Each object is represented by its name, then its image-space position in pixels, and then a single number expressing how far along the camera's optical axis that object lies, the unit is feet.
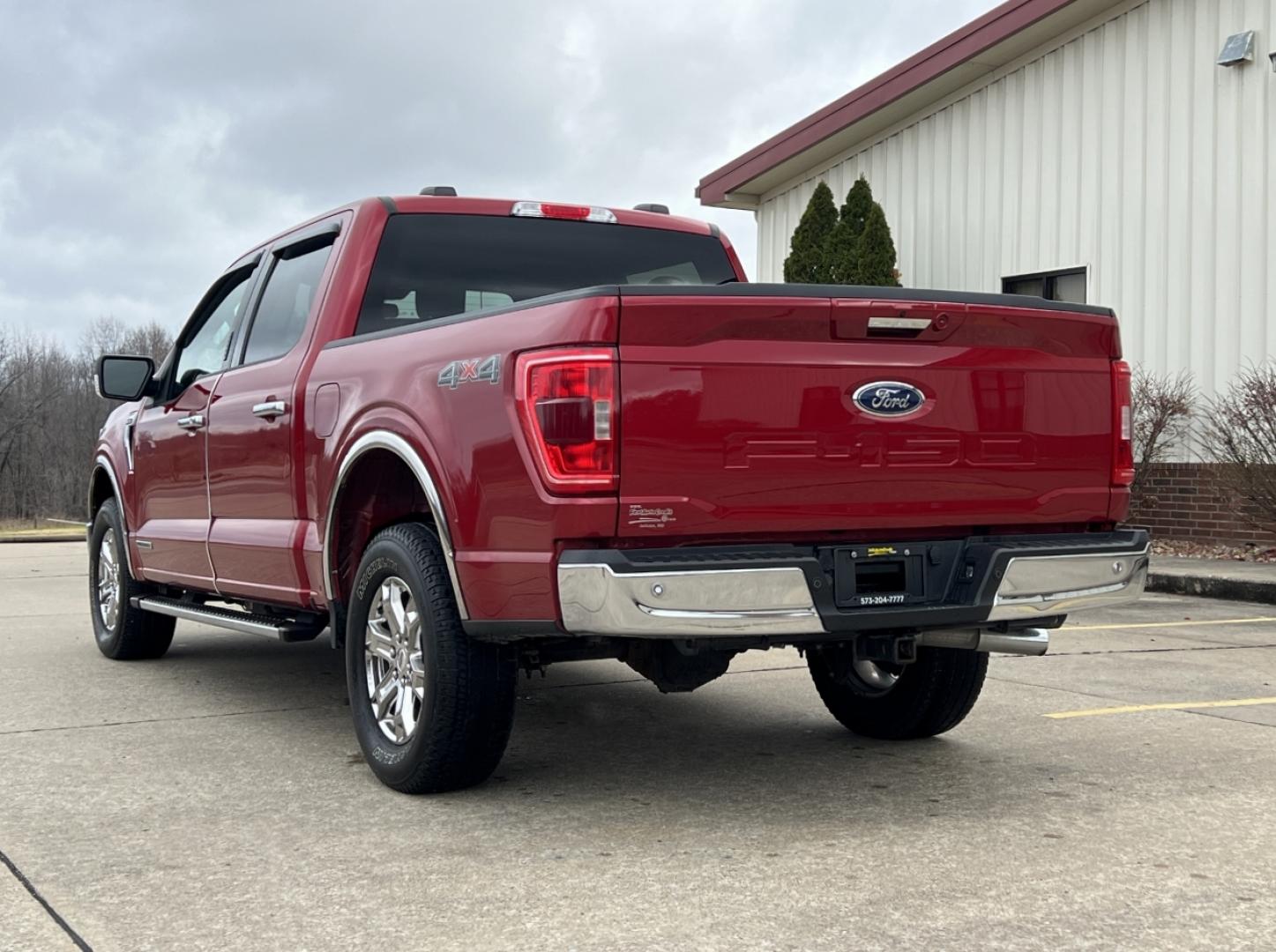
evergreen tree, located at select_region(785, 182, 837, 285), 58.70
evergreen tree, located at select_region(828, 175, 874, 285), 57.72
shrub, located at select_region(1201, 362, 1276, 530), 41.04
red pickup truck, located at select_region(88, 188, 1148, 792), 12.79
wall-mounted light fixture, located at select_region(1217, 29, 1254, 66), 43.70
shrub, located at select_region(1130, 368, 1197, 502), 45.57
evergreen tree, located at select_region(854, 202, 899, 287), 56.75
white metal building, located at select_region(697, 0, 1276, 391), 44.32
